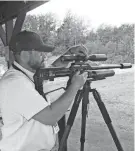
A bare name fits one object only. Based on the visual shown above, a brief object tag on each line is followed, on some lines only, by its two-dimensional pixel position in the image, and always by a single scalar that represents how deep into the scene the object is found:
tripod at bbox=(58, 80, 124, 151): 1.39
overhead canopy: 2.29
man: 0.95
